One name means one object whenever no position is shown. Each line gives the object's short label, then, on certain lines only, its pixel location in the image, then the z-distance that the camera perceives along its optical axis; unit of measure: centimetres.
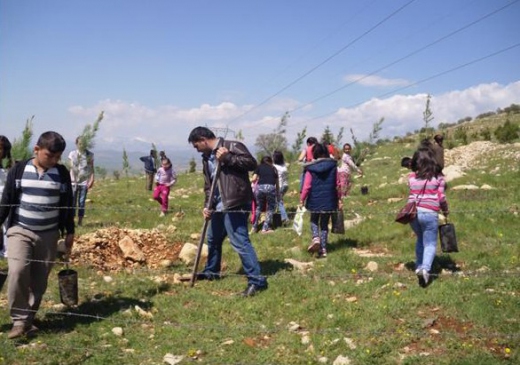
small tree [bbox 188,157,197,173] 3503
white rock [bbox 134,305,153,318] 579
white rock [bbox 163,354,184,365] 466
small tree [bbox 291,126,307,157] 1747
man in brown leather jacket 631
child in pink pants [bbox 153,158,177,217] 1316
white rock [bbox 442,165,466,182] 1628
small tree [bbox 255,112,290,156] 1875
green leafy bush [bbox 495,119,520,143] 2633
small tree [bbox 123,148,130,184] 2493
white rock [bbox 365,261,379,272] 734
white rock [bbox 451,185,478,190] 1385
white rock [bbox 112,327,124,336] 530
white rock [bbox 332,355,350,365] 446
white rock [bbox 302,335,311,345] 495
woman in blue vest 814
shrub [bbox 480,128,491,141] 2902
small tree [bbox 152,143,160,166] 2256
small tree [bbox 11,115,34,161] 1202
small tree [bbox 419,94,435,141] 1778
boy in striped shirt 514
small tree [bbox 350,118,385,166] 1420
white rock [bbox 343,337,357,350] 478
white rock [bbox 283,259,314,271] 756
